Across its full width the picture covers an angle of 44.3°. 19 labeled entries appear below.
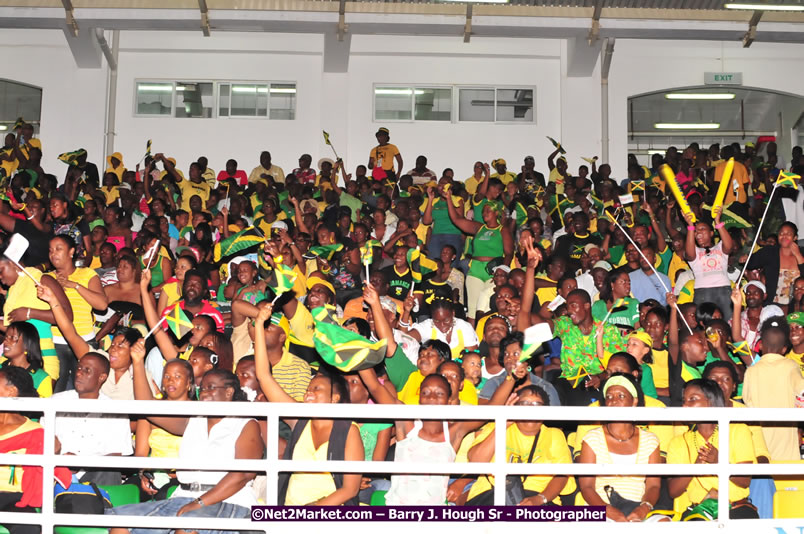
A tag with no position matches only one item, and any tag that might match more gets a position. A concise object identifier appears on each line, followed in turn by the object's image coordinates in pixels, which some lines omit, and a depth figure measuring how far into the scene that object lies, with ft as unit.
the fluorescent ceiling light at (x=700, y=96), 62.64
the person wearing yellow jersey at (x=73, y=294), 24.90
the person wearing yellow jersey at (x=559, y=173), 49.67
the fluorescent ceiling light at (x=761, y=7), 43.54
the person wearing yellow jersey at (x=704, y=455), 18.42
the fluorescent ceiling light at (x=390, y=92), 59.06
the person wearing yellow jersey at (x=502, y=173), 51.83
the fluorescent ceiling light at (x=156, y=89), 58.80
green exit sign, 58.18
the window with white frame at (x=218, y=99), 58.70
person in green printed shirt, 25.26
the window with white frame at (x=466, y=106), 58.75
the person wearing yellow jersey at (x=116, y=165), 53.21
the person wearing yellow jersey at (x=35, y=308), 23.52
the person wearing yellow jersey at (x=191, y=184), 48.25
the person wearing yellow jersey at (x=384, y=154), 53.88
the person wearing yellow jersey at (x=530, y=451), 18.86
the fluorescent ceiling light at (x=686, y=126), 65.10
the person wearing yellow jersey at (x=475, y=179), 48.85
